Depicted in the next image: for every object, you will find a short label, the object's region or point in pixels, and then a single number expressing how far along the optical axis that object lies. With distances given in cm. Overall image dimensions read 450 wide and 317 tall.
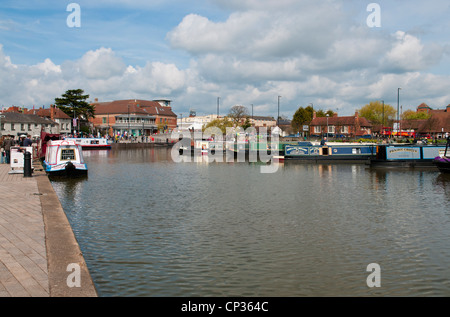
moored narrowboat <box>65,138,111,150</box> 7331
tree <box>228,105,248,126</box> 10950
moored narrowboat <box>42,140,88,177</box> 2675
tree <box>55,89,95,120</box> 10544
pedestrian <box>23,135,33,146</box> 3109
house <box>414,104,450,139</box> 10563
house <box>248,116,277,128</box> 18320
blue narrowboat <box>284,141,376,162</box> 4597
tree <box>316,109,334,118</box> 13814
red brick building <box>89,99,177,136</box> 12488
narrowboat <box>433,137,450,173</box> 3238
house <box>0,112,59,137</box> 8981
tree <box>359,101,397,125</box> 13212
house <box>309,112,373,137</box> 11388
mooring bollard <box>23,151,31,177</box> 2317
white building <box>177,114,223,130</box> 14950
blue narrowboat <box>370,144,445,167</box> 3884
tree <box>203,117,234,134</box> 10495
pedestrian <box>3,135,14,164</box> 3123
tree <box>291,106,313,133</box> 12622
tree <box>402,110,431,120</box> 15012
